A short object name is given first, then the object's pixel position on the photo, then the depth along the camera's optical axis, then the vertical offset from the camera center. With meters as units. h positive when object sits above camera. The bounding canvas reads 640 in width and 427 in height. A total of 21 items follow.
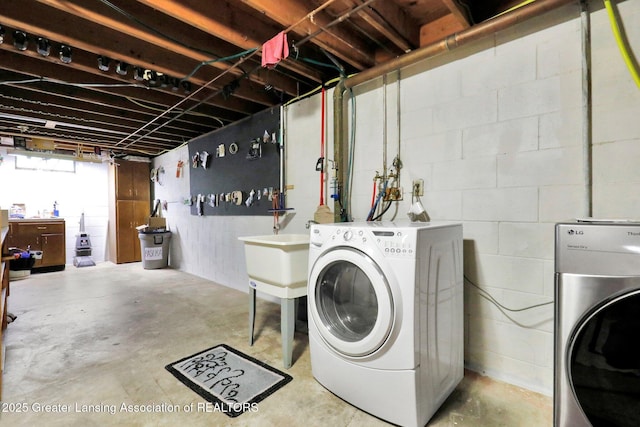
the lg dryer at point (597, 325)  0.89 -0.38
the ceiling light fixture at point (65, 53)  2.15 +1.19
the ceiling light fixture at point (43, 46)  2.04 +1.19
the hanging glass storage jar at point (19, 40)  1.96 +1.18
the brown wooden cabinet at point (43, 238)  4.65 -0.46
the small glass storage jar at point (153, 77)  2.55 +1.20
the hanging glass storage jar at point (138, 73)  2.53 +1.23
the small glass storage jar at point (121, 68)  2.40 +1.22
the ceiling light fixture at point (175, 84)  2.70 +1.21
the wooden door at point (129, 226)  5.62 -0.30
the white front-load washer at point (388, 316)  1.26 -0.53
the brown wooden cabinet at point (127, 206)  5.62 +0.11
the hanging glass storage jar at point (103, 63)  2.29 +1.20
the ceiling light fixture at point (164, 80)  2.62 +1.22
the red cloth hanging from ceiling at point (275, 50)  1.90 +1.10
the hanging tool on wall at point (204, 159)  4.20 +0.78
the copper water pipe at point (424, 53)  1.51 +1.05
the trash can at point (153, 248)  5.05 -0.65
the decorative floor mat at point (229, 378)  1.52 -1.01
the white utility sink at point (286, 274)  1.81 -0.41
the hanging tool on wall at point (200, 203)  4.33 +0.12
